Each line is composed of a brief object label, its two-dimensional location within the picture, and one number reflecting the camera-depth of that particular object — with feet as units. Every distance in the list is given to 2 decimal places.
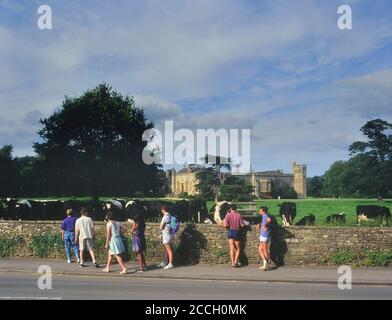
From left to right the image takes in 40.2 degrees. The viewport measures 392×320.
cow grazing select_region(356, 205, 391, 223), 94.32
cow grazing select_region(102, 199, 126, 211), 87.47
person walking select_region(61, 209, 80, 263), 61.52
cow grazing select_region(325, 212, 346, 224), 68.03
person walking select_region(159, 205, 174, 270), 57.82
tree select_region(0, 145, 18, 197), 258.37
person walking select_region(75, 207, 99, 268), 58.90
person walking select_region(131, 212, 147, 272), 56.18
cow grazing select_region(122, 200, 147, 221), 80.73
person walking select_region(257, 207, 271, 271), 56.34
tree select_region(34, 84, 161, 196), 181.78
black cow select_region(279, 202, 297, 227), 93.18
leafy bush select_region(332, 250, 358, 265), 58.49
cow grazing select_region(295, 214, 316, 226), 72.94
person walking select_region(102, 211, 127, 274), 54.90
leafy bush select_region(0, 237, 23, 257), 67.15
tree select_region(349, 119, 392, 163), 319.68
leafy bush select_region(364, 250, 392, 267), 57.98
